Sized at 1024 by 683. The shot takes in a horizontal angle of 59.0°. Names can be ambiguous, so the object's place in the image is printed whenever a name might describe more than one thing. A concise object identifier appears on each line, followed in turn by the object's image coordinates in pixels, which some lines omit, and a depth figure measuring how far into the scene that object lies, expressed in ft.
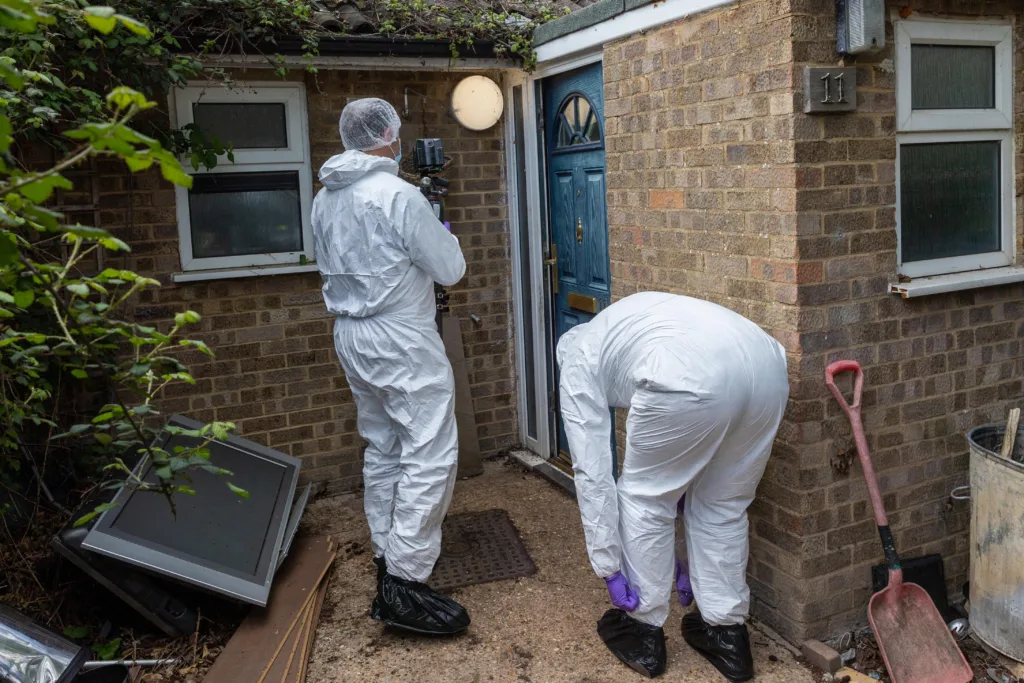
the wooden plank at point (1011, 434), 12.22
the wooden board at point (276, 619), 11.75
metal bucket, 11.52
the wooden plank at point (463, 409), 19.17
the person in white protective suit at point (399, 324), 12.79
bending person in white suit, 10.36
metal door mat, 14.65
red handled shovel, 11.44
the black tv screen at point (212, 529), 12.21
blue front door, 16.58
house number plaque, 10.96
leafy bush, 5.09
